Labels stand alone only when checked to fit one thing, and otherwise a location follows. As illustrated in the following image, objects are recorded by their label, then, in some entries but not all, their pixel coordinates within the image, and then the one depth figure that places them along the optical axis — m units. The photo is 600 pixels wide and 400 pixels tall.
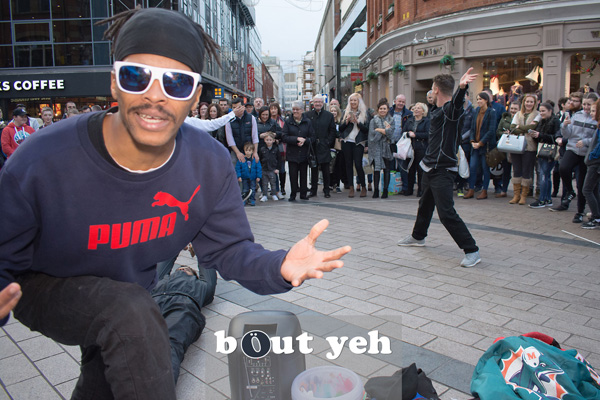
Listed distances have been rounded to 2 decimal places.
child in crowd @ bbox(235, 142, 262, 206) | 10.05
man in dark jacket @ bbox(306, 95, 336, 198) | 10.71
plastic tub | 2.14
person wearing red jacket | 10.28
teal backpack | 2.32
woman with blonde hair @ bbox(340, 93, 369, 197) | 10.59
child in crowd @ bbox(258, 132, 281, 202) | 10.59
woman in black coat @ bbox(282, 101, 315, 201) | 10.42
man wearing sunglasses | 1.54
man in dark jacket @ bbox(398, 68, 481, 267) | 5.29
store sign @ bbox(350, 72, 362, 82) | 28.68
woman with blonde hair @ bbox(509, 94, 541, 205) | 9.11
